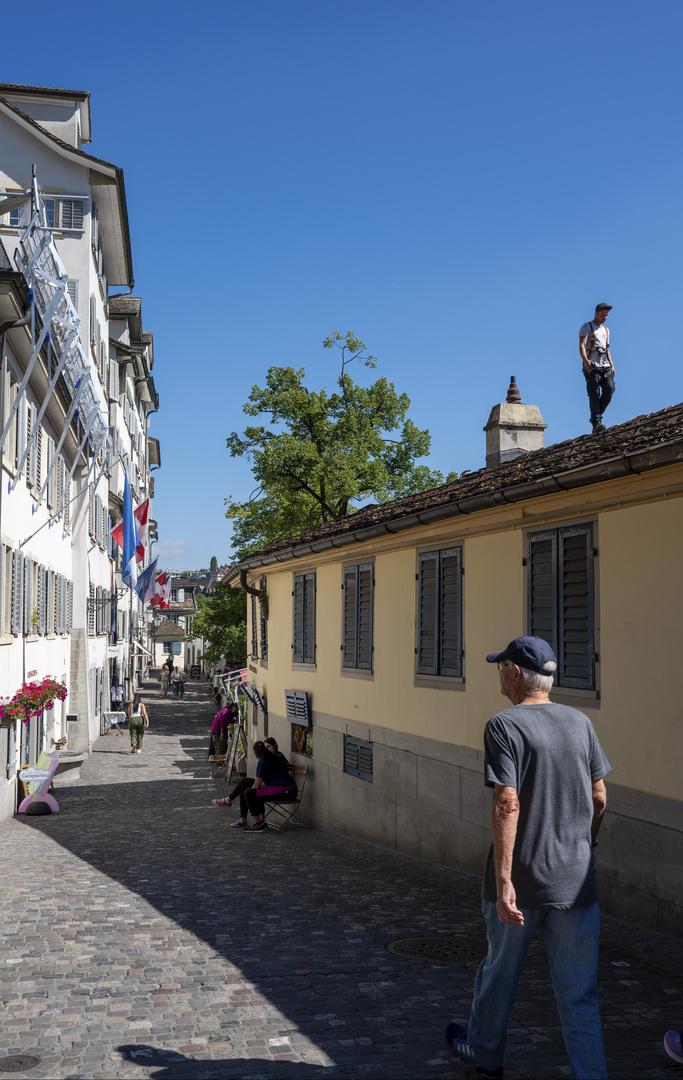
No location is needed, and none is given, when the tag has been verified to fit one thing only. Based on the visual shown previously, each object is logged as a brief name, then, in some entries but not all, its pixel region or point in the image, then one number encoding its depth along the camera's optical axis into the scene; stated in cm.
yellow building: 740
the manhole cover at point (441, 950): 706
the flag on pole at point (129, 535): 2877
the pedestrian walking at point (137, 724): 2981
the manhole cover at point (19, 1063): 488
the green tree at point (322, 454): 3188
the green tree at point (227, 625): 4294
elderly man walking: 419
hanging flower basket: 1596
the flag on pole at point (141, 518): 3088
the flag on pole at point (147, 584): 3191
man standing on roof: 1326
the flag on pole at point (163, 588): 4572
